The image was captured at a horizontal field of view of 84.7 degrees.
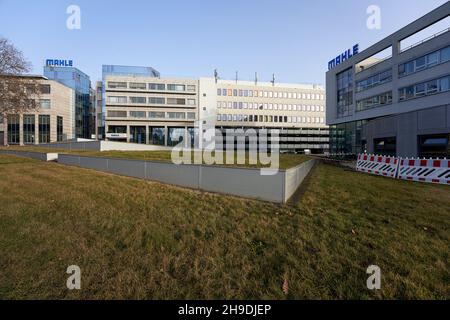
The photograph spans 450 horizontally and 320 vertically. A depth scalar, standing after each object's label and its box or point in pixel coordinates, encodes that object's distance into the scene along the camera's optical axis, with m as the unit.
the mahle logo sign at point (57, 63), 75.25
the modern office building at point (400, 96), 27.72
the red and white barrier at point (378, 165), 15.52
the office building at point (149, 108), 69.00
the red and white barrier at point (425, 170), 12.77
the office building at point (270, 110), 73.75
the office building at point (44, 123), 61.84
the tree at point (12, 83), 24.22
